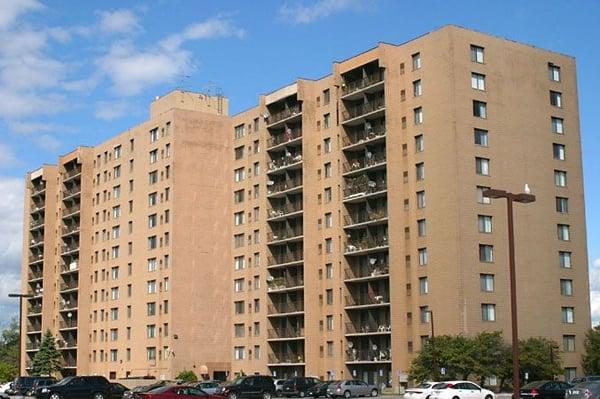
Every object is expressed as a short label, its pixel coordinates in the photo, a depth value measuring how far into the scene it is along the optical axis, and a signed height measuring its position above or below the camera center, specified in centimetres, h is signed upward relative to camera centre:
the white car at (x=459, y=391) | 5591 -309
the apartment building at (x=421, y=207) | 8050 +1186
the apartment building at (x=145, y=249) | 10825 +1170
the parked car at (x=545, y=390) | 5875 -324
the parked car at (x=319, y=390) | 7762 -395
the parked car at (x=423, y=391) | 5634 -305
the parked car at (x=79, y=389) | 5781 -265
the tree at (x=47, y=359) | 12519 -171
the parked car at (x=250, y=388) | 6700 -322
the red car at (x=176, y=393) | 4928 -256
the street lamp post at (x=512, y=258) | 3747 +321
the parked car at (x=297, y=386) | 7988 -369
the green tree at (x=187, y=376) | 10148 -347
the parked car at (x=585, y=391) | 4462 -256
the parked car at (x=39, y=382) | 7769 -298
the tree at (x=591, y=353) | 8275 -147
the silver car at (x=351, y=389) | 7638 -387
